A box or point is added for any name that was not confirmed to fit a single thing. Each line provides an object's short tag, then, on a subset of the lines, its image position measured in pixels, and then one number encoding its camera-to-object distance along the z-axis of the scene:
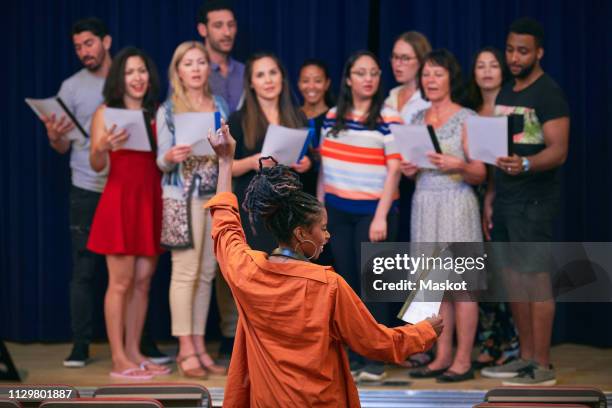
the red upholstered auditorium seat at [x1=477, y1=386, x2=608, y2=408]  7.18
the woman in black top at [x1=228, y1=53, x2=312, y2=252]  10.66
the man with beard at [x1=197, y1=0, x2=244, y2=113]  11.73
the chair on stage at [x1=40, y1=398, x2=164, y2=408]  6.47
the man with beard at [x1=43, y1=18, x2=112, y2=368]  11.63
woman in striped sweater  10.59
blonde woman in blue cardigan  10.75
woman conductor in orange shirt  6.02
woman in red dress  10.88
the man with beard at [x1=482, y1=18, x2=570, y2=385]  10.39
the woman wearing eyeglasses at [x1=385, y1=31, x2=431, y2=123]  11.36
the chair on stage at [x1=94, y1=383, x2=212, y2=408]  7.23
